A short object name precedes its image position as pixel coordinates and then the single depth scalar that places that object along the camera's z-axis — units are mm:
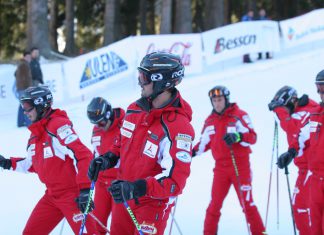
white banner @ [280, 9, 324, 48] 18734
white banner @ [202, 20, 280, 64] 17531
